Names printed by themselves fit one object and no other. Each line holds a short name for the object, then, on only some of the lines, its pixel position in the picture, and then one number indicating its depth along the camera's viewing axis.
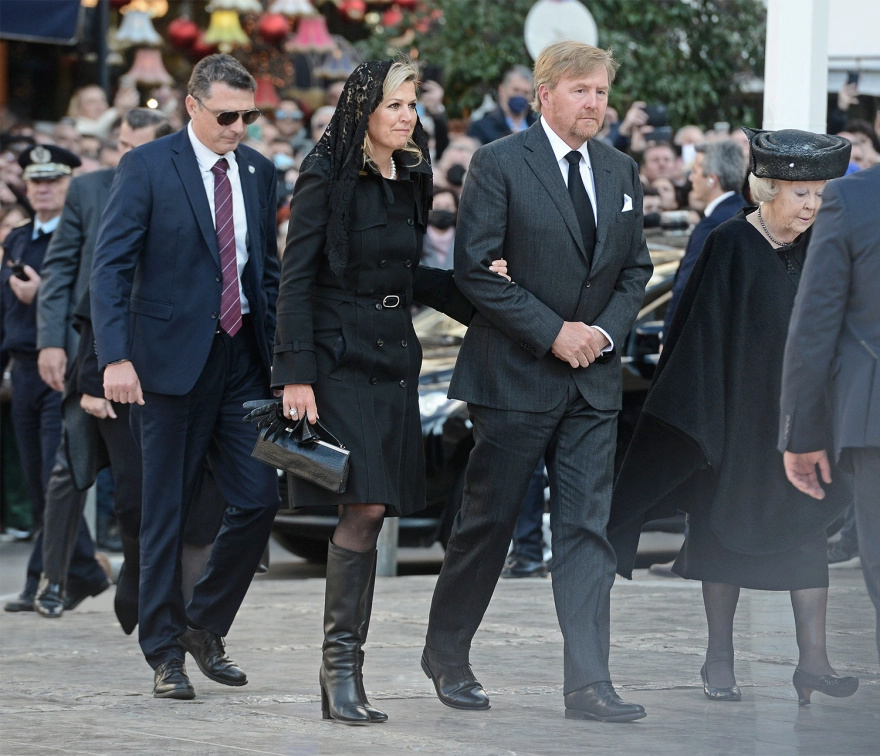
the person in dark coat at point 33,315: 17.86
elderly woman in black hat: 11.77
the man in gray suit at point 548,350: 11.16
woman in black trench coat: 10.98
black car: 18.70
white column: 15.17
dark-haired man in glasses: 12.21
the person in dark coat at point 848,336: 9.20
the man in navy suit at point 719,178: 17.44
